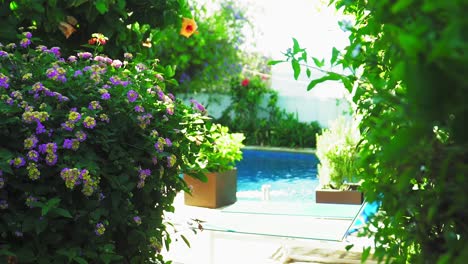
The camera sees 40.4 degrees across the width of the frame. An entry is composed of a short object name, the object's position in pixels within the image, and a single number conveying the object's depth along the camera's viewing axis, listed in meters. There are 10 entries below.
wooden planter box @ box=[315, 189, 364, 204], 6.98
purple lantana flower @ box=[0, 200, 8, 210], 2.39
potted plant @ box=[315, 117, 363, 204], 7.13
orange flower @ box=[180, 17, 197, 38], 4.20
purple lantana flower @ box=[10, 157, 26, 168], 2.37
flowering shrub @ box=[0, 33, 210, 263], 2.43
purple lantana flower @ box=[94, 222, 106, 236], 2.48
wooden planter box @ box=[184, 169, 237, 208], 7.38
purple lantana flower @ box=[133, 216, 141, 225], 2.67
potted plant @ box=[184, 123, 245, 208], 7.39
